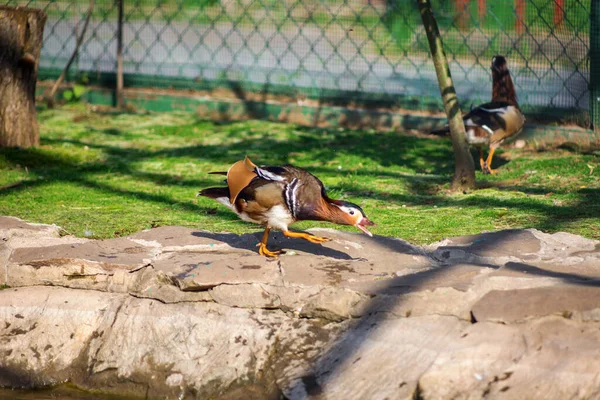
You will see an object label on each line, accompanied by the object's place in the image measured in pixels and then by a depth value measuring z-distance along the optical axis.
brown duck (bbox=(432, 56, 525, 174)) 16.14
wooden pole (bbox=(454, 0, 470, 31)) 19.23
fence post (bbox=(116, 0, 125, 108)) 21.64
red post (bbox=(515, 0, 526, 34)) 18.59
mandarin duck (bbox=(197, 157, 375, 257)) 9.51
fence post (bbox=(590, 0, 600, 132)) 17.42
